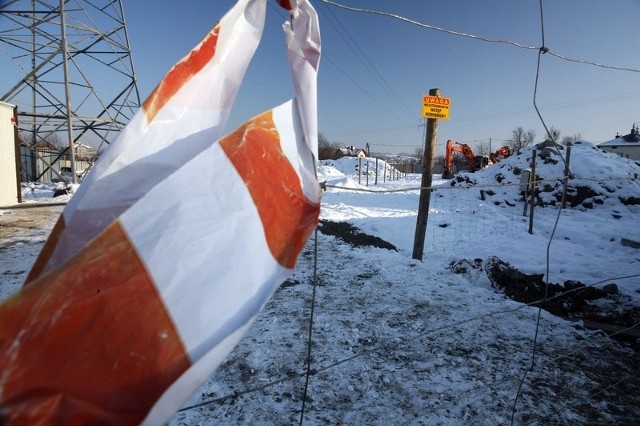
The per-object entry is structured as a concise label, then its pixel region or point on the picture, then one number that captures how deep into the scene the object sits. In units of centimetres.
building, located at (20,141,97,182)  1741
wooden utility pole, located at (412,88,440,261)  541
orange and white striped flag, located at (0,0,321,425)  76
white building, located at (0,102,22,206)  1060
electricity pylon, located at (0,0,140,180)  1239
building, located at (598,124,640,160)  5875
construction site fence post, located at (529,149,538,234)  815
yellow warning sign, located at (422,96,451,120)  527
